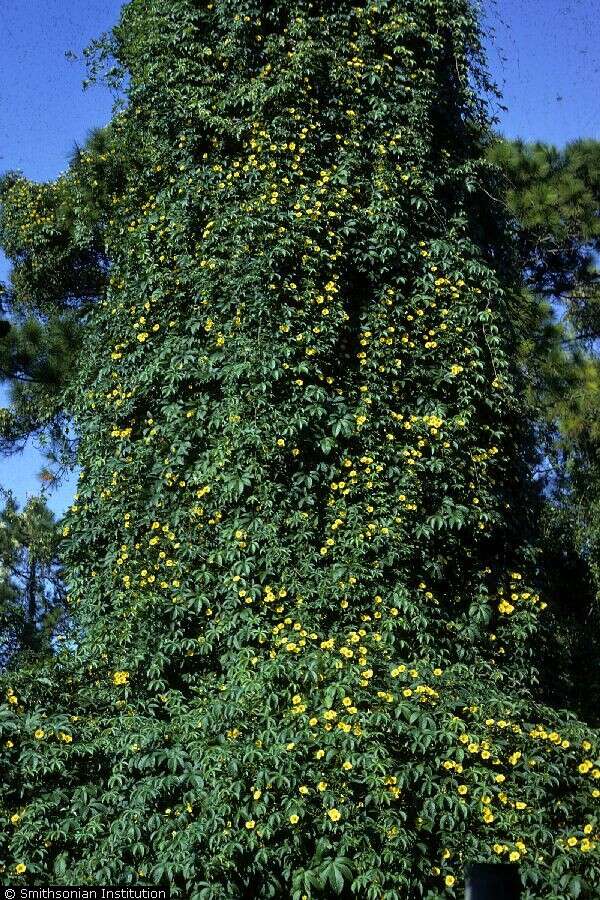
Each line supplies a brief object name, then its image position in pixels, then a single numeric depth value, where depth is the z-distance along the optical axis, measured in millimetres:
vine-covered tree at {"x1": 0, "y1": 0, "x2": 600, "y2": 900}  4086
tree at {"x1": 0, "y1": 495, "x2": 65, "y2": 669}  14883
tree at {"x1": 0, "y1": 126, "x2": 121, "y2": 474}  9914
